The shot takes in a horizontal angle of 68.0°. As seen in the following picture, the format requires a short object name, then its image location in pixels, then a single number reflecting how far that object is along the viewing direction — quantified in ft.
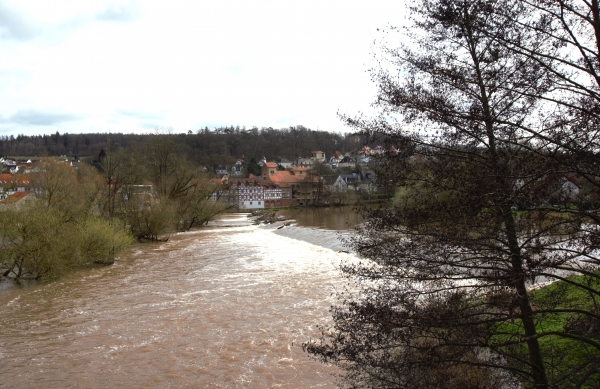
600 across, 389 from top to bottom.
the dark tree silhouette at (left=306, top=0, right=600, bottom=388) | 13.83
